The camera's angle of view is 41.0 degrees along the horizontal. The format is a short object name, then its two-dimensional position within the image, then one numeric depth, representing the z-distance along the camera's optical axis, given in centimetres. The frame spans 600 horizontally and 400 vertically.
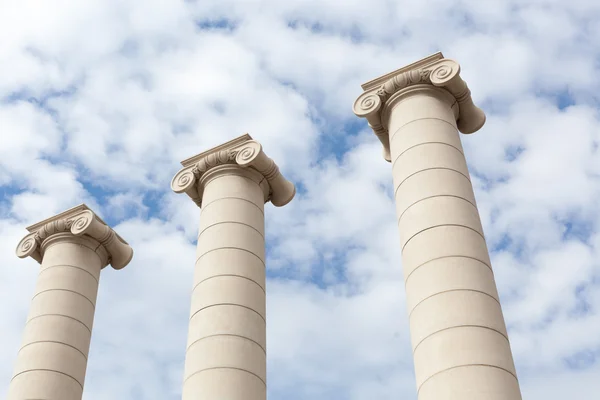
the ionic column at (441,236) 3938
